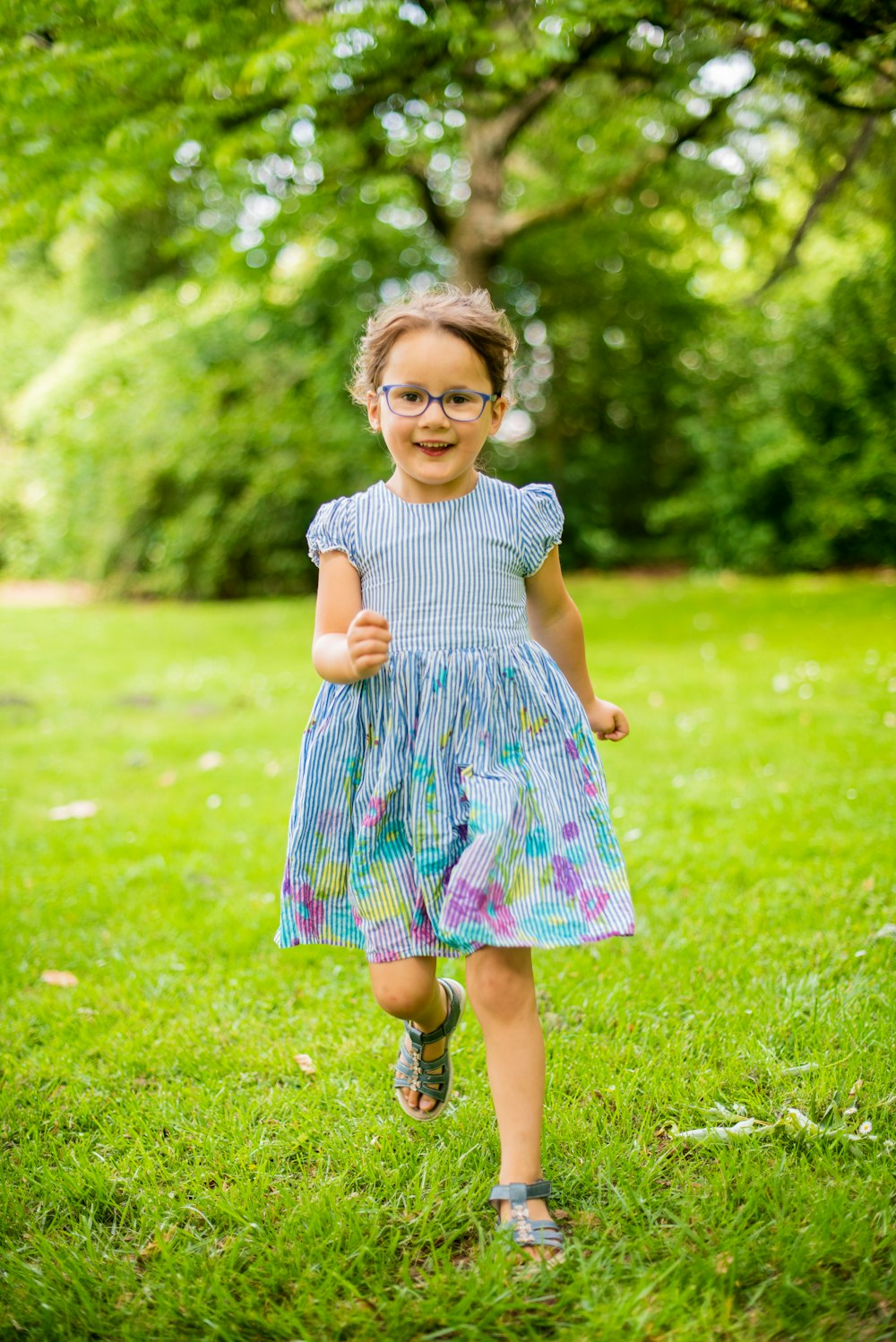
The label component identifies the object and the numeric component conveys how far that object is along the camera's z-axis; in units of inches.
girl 79.0
